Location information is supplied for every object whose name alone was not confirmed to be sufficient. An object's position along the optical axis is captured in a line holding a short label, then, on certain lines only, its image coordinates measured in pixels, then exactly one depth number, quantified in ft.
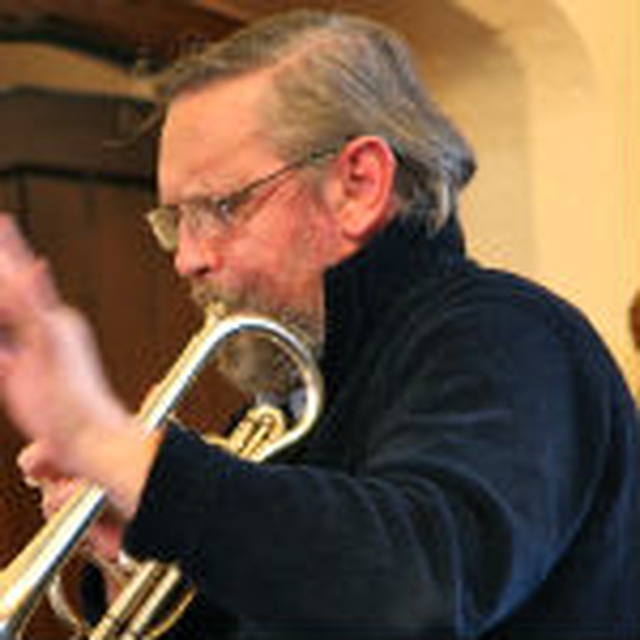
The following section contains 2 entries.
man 8.41
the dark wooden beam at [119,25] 12.71
